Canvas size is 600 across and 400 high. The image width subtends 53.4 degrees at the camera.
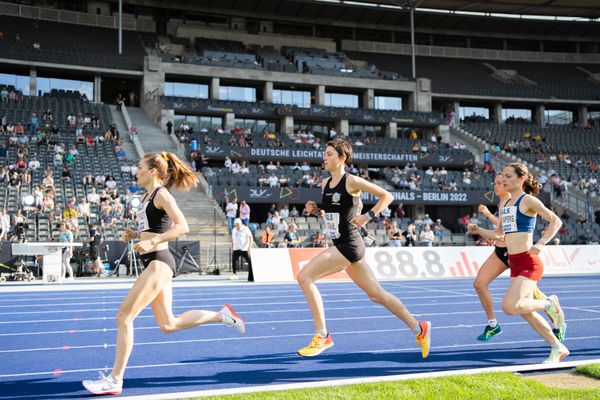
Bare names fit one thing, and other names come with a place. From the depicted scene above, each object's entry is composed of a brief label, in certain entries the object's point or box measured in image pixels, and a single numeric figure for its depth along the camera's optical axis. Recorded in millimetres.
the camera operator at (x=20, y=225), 19280
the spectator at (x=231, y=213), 24875
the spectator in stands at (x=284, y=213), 27269
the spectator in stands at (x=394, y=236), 23594
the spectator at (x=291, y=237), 22672
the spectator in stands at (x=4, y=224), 19062
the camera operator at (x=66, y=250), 18220
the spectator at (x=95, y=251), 19903
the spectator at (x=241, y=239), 19375
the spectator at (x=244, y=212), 24698
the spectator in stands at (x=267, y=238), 21438
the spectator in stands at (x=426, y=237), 24219
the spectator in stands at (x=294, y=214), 28114
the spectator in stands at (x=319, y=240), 23578
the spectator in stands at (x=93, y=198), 23688
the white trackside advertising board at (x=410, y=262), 17812
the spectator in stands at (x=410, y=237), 25188
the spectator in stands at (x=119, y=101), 43094
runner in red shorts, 5848
